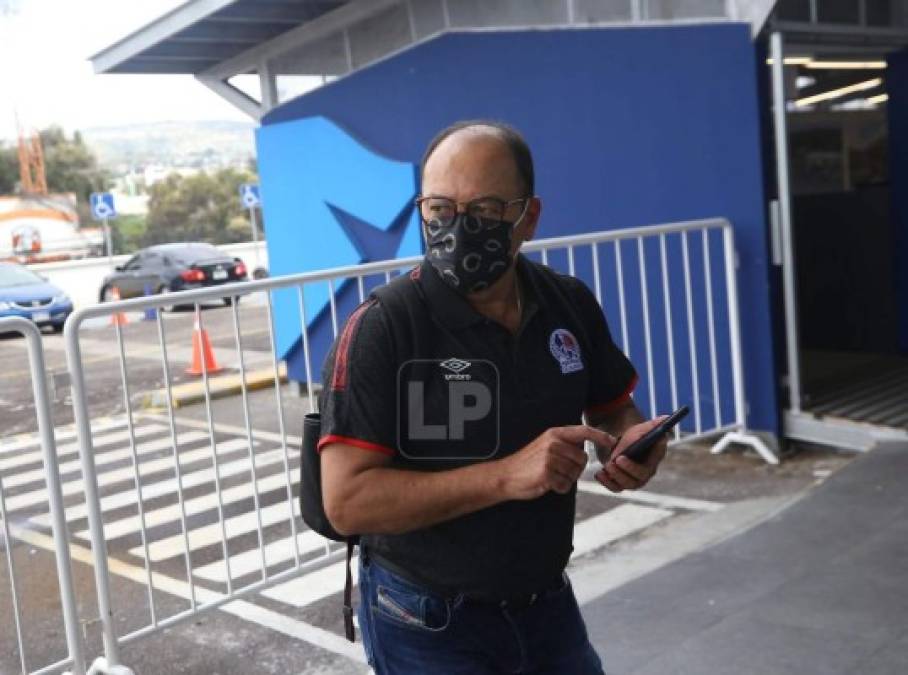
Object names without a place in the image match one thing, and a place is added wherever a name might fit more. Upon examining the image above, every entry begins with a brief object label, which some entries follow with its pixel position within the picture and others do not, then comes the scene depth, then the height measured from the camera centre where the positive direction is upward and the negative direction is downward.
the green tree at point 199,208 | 62.47 +2.02
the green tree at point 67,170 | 64.19 +5.32
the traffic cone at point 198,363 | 12.72 -1.47
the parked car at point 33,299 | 20.67 -0.81
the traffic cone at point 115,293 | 23.94 -0.96
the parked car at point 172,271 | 23.20 -0.58
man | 1.85 -0.39
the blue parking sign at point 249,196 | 27.80 +1.09
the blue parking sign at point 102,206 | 25.33 +1.10
